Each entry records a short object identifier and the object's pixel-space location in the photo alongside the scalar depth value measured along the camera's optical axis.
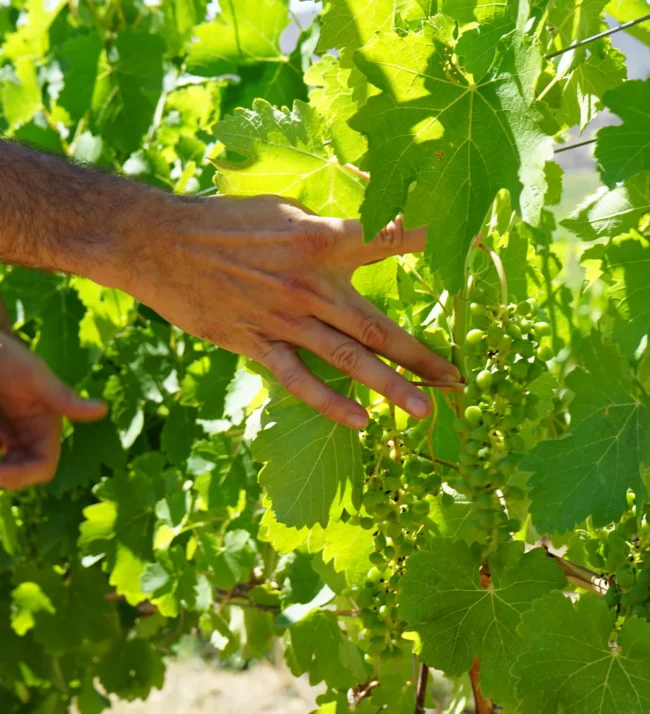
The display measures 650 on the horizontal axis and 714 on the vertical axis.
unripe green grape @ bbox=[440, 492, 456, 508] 1.36
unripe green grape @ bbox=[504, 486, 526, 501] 1.24
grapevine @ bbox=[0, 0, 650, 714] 1.12
